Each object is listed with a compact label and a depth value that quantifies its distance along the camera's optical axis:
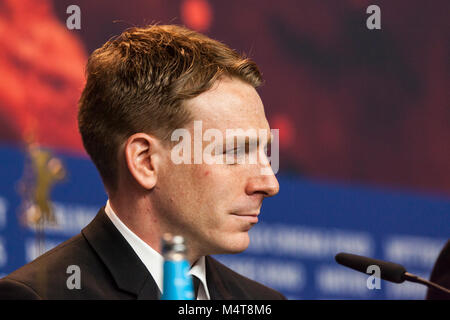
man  2.62
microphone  2.55
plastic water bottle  2.31
